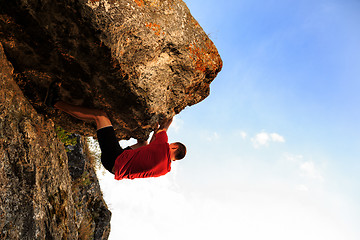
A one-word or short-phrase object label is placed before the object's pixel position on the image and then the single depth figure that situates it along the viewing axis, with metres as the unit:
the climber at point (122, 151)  5.20
